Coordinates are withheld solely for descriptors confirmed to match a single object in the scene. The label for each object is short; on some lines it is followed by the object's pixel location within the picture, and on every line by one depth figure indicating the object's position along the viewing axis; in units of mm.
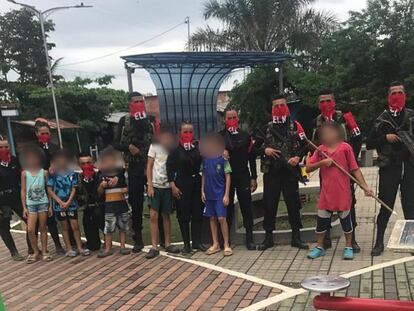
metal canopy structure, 9336
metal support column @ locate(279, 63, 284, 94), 10570
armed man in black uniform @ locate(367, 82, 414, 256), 5242
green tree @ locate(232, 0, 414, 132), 19984
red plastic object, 2973
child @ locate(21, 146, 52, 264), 6129
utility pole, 23812
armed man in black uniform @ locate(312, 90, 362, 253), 5633
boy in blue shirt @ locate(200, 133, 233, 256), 5875
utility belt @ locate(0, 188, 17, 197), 6330
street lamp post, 24797
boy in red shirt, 5320
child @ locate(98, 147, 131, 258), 6148
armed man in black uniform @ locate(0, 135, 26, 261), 6312
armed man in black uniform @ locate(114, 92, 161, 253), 6164
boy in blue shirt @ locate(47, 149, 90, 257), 6234
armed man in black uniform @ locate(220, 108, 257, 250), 5914
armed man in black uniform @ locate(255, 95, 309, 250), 5766
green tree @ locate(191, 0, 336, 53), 23641
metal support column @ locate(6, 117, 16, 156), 18211
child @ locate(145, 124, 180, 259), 5988
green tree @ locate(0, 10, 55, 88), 32688
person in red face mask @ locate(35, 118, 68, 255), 6371
